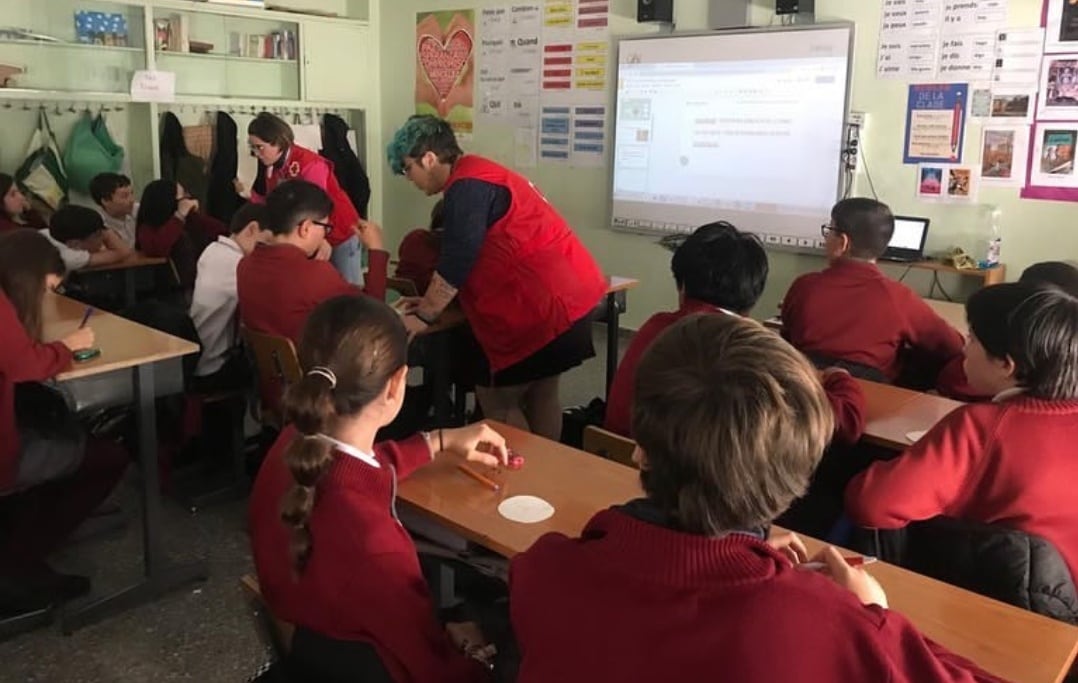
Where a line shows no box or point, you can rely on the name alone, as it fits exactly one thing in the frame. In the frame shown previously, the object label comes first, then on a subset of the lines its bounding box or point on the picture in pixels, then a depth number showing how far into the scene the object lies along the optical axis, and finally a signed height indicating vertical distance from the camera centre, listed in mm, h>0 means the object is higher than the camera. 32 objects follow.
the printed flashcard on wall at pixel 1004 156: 4301 +53
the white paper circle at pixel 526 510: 1726 -639
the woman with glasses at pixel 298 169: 4277 -86
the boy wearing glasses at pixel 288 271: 3020 -379
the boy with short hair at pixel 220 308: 3396 -561
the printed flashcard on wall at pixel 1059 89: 4105 +343
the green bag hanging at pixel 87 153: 5680 -49
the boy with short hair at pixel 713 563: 911 -398
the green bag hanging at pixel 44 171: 5520 -156
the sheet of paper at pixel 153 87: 5766 +356
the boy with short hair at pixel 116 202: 5195 -304
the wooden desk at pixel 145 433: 2623 -807
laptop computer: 4523 -350
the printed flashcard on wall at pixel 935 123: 4453 +200
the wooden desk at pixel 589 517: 1316 -644
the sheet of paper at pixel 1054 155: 4176 +60
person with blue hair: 2984 -357
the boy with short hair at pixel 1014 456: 1646 -493
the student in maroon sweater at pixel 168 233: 4836 -436
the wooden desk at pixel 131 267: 4688 -591
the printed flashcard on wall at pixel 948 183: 4465 -78
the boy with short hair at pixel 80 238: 4574 -449
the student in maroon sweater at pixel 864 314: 2715 -423
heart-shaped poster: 6578 +655
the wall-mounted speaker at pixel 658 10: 5297 +812
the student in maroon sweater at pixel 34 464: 2401 -850
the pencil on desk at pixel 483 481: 1861 -629
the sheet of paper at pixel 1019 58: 4184 +481
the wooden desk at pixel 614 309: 4078 -648
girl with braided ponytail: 1359 -527
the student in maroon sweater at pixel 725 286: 2193 -286
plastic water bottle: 4387 -328
